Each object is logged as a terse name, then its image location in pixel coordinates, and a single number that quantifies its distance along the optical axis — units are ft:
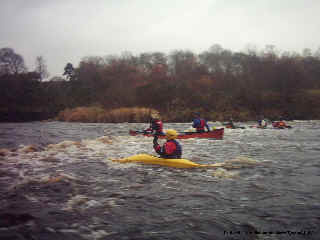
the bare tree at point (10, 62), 147.22
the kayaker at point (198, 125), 51.74
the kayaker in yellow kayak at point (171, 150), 29.20
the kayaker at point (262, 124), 76.72
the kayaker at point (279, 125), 74.49
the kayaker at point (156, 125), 37.06
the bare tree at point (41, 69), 180.21
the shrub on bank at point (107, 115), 103.96
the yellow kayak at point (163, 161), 28.09
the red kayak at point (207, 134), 50.96
